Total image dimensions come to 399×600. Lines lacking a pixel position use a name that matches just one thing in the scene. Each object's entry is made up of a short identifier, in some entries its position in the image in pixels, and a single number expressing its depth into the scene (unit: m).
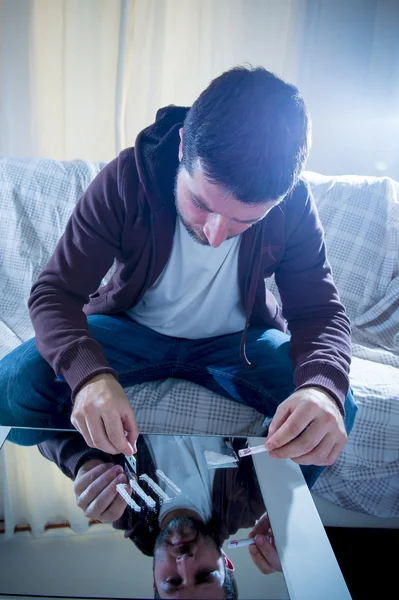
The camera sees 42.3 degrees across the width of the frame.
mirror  0.62
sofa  1.17
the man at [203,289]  0.81
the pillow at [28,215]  1.50
